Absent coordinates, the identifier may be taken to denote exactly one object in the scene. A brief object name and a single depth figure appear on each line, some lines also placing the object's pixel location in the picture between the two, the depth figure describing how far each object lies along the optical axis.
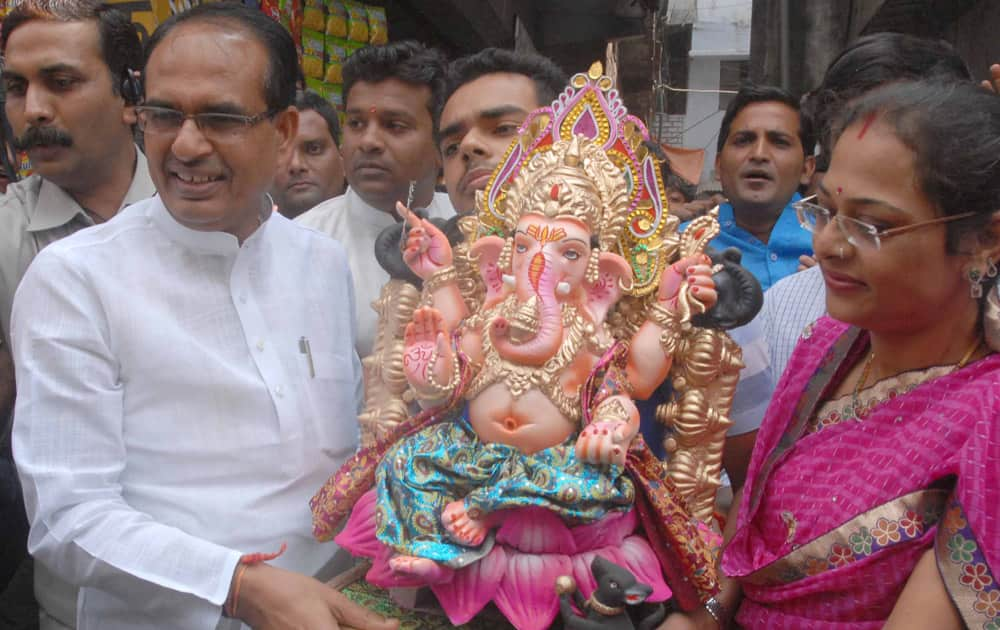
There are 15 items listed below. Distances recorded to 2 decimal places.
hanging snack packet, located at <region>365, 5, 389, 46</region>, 6.02
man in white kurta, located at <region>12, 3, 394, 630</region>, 1.81
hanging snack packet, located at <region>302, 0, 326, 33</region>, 5.57
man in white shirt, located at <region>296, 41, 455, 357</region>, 3.24
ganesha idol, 1.78
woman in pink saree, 1.46
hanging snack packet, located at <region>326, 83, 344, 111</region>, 5.88
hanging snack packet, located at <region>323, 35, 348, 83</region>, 5.80
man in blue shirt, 3.49
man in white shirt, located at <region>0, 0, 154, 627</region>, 2.71
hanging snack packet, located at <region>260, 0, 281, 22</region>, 4.95
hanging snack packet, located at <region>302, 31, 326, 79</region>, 5.62
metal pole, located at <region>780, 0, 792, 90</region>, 7.82
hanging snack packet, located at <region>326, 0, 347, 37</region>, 5.75
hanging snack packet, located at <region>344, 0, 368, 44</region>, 5.86
